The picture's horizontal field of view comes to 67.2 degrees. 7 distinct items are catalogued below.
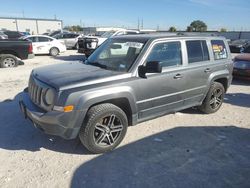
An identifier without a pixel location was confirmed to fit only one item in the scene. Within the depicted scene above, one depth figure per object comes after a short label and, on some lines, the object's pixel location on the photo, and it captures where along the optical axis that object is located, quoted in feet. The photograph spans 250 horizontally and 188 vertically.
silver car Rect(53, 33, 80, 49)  55.20
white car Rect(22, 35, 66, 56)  42.53
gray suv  8.92
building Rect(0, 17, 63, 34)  147.70
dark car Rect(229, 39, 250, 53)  57.91
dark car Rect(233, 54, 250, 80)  23.16
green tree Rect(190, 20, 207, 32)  192.37
